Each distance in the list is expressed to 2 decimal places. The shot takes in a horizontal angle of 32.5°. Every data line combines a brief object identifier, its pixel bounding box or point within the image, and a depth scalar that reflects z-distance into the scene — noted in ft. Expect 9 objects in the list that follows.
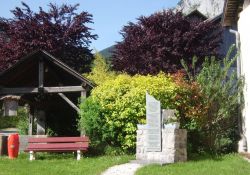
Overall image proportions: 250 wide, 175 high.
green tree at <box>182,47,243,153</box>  50.52
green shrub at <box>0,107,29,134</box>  77.51
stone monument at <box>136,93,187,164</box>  41.68
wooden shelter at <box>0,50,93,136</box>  55.88
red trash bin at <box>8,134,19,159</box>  48.08
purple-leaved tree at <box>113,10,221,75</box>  78.84
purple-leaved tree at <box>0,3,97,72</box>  84.23
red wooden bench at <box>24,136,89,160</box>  47.37
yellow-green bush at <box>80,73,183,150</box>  48.98
